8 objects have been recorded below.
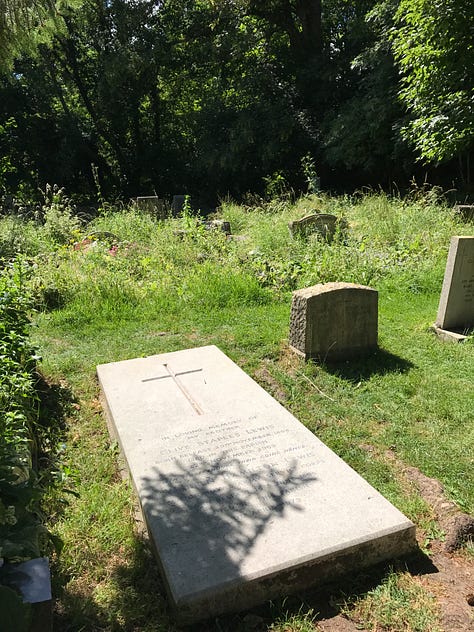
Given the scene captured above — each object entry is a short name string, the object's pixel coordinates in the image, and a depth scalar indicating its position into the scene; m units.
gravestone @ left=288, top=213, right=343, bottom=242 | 9.31
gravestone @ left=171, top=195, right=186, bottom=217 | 15.06
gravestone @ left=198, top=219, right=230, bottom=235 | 9.73
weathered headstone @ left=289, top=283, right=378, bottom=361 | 4.62
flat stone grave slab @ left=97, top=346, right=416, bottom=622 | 2.17
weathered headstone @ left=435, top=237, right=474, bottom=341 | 5.26
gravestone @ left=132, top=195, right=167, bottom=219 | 12.76
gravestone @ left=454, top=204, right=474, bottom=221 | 10.01
